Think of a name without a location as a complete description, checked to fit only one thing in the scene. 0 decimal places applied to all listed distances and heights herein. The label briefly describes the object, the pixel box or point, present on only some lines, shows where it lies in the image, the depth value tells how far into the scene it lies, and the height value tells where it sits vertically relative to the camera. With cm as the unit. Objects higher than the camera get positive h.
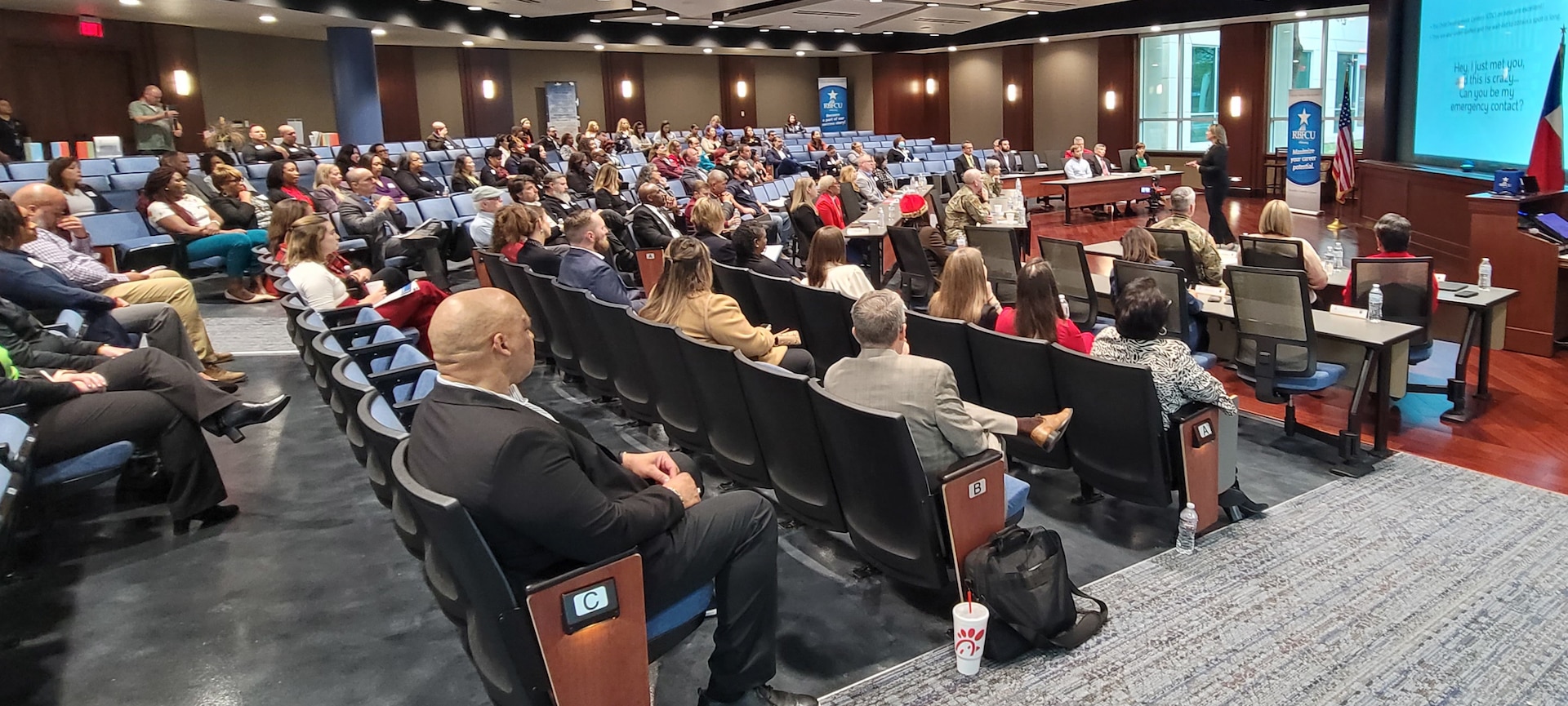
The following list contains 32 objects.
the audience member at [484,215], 751 -18
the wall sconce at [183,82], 1518 +187
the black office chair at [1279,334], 431 -80
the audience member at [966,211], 862 -36
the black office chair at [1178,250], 586 -53
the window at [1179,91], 1920 +139
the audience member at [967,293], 426 -53
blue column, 1450 +167
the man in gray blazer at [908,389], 286 -63
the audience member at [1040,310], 384 -56
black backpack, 263 -113
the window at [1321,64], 1723 +161
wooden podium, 621 -81
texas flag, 729 -2
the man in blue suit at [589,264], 522 -41
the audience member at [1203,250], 592 -54
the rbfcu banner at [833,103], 2561 +189
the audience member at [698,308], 413 -53
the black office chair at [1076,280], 580 -69
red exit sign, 1319 +243
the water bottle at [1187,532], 329 -125
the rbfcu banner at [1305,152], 1388 +5
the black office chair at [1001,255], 676 -61
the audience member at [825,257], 546 -45
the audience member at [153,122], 1195 +101
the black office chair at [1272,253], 531 -53
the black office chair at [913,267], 741 -73
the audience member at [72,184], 714 +18
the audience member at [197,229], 737 -20
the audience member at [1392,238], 520 -46
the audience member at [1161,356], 337 -69
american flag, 1438 -9
